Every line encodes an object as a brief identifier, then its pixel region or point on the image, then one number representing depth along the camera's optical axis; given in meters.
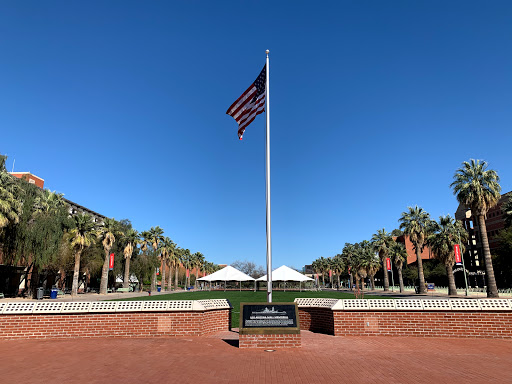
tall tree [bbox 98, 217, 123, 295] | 46.75
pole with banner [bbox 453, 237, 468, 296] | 39.34
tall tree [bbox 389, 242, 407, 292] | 60.21
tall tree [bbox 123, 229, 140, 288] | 52.66
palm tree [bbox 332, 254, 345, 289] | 93.62
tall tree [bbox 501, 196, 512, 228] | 43.17
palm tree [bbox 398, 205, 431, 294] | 46.22
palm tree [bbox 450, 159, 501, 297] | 32.62
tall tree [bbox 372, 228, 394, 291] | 59.34
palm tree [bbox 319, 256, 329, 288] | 99.74
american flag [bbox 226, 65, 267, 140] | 13.89
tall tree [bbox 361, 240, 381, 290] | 64.81
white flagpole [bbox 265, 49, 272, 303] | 11.10
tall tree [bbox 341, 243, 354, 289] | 82.88
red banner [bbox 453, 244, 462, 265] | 39.31
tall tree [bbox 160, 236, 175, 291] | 64.75
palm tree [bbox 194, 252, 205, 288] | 92.82
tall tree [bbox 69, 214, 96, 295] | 39.59
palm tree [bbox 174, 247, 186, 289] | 72.75
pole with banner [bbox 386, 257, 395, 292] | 56.04
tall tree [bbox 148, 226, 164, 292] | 59.87
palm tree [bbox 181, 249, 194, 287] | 83.62
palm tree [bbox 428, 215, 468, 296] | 41.44
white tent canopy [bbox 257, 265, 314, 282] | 41.97
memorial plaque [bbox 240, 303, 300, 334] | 9.29
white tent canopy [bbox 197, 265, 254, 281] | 47.55
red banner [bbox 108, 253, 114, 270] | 49.09
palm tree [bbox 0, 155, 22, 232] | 28.31
